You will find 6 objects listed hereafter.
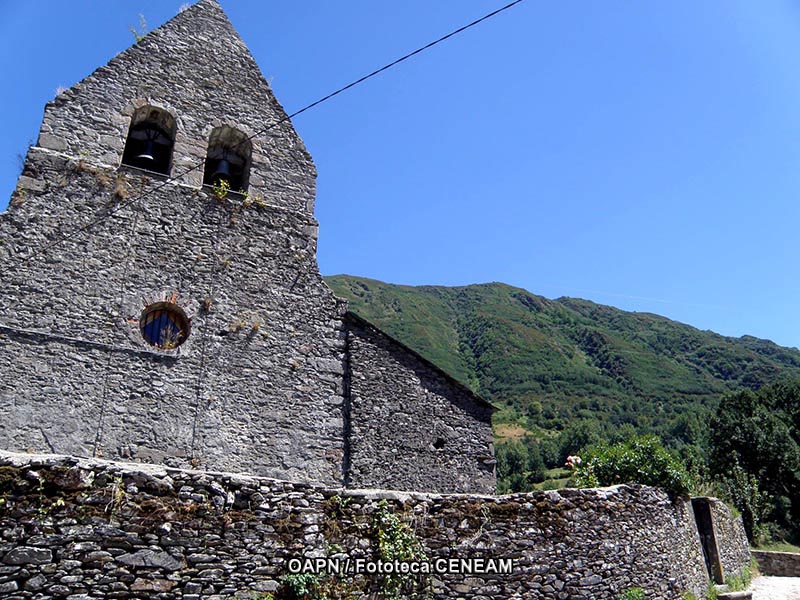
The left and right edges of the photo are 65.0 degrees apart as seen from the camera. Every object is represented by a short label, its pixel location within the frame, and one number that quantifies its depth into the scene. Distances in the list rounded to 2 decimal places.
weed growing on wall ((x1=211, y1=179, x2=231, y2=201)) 13.66
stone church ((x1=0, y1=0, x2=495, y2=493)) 11.09
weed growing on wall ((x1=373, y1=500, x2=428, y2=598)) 7.36
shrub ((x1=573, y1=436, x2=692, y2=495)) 11.86
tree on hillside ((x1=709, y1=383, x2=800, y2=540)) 38.16
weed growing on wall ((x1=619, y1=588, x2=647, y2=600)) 9.35
